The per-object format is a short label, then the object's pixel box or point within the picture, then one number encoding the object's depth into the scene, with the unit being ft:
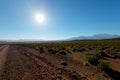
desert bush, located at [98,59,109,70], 15.33
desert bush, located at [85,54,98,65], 18.45
